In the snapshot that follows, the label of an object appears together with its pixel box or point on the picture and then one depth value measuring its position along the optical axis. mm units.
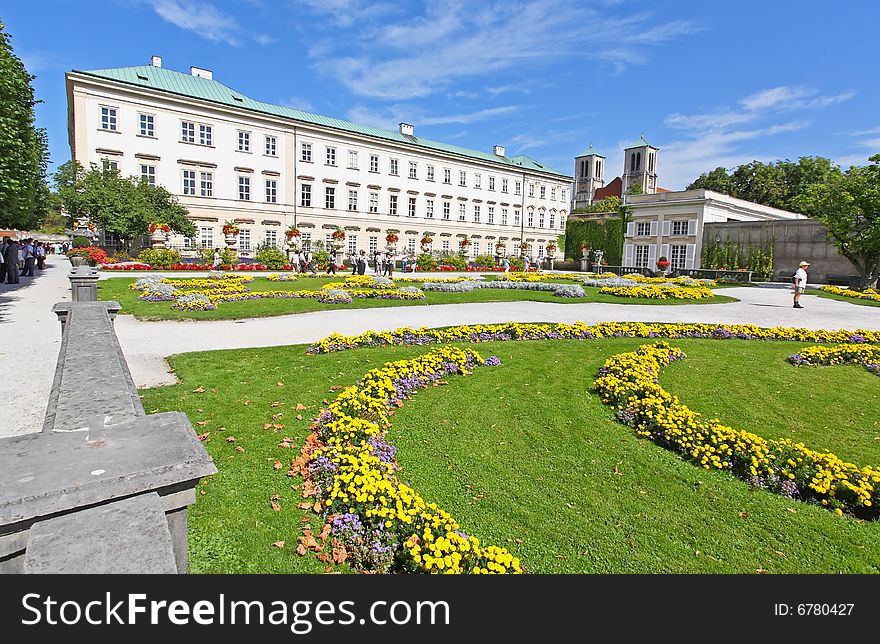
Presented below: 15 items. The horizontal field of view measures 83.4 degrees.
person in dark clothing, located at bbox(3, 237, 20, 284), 20125
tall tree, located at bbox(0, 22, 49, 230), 13703
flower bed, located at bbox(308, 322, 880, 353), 9977
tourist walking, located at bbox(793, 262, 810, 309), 18816
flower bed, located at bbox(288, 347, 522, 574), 3213
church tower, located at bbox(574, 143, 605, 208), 109188
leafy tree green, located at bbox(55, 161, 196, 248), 34550
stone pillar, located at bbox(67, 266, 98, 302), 8492
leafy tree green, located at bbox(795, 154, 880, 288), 26625
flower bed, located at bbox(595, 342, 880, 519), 4316
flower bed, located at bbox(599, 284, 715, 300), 21547
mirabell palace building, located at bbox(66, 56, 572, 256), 39719
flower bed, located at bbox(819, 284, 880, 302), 23477
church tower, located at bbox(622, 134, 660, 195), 101062
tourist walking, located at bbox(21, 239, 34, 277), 24055
